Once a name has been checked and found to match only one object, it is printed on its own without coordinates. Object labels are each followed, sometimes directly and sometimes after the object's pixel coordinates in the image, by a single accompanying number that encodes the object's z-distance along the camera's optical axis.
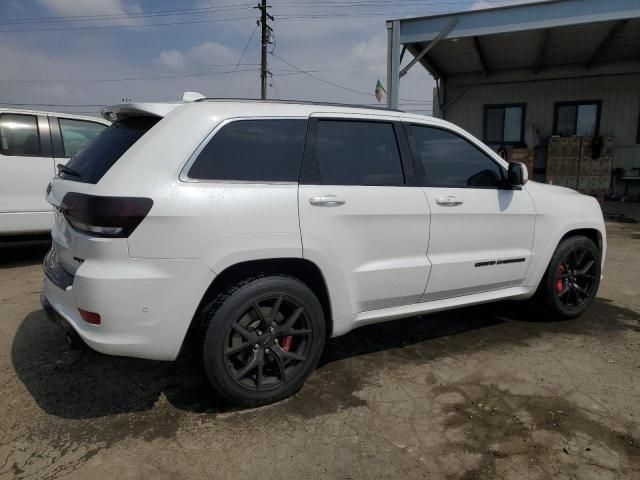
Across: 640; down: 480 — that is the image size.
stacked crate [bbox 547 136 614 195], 13.12
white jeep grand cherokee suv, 2.45
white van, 5.70
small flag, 16.32
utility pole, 26.62
